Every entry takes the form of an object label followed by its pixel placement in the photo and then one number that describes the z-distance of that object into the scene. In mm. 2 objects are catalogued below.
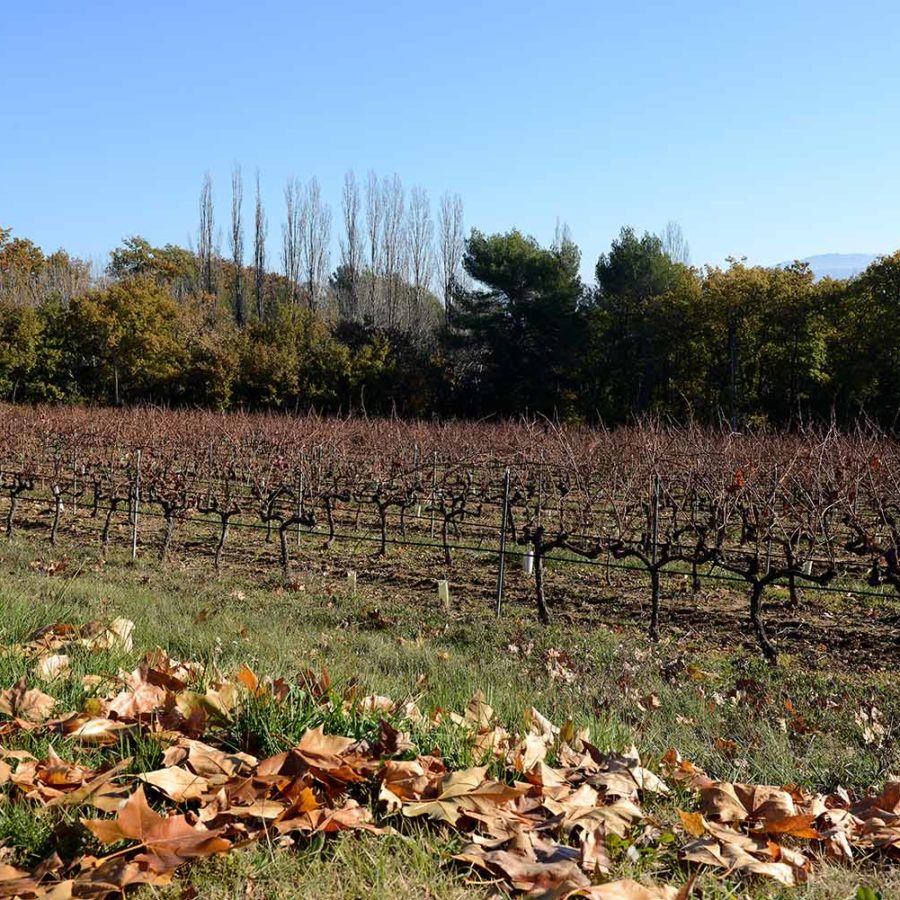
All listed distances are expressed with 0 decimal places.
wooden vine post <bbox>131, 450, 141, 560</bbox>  12555
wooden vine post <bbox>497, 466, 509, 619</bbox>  9703
